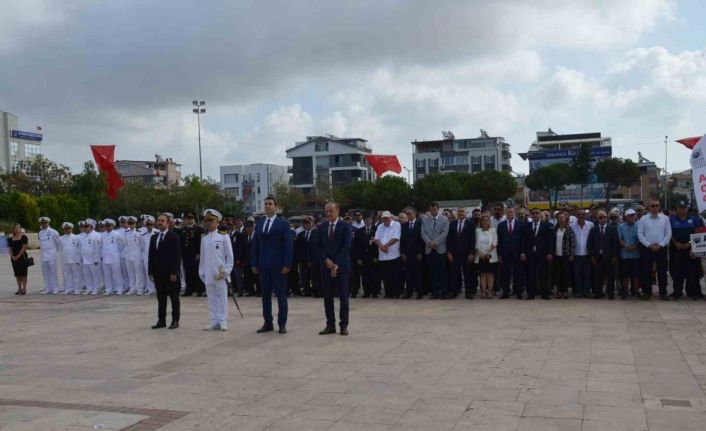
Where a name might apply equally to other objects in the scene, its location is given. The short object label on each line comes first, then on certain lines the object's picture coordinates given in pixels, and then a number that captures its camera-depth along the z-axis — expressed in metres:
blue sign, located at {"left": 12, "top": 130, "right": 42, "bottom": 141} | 110.61
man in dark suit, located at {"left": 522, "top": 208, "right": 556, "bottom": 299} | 14.23
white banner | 12.89
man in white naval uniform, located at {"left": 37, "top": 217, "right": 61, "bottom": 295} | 17.98
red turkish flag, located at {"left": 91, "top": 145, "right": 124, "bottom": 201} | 26.45
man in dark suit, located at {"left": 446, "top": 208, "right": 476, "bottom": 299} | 14.62
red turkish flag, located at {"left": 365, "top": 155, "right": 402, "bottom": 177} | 36.31
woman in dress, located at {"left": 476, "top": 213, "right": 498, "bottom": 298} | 14.55
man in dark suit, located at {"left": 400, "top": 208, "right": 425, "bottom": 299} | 14.99
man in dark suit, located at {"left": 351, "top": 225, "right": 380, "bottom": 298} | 15.54
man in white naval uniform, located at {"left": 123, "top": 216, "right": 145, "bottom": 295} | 17.33
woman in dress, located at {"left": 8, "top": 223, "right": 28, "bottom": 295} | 17.89
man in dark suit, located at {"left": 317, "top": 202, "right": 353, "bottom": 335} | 10.16
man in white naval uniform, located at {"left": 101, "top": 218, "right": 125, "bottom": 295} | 17.58
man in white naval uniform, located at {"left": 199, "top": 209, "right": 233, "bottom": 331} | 11.02
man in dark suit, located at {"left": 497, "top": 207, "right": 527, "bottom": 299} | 14.38
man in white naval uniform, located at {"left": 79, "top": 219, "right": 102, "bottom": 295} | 17.84
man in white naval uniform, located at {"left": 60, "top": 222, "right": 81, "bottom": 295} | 18.02
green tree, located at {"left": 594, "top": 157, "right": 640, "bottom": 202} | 76.50
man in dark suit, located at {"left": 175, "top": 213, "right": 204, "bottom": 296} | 16.42
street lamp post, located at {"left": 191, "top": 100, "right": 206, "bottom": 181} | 51.47
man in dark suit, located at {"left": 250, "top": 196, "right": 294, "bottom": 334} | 10.39
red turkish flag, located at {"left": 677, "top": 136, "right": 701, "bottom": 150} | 24.86
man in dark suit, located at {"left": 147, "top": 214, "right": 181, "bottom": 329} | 11.34
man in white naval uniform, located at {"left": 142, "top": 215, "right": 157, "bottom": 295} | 16.91
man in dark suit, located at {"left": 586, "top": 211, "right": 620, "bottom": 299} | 13.88
